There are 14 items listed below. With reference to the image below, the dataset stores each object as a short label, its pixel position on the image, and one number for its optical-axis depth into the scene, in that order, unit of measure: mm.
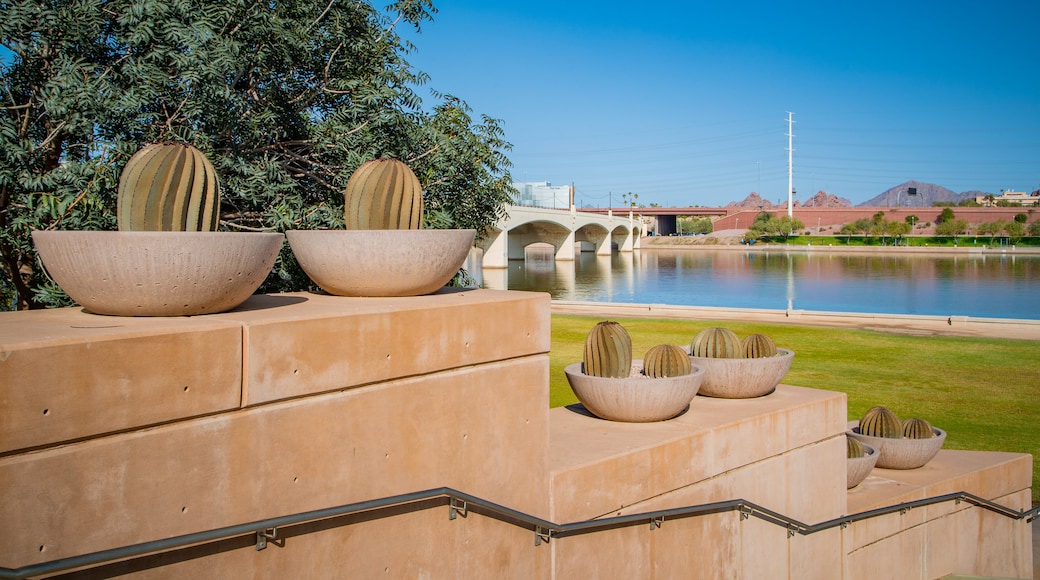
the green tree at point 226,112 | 8164
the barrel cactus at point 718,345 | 8648
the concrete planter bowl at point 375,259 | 5070
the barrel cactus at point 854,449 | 9453
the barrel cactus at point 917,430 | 10219
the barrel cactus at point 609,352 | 7492
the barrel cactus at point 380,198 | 5504
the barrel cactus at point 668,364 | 7691
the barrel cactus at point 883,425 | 10227
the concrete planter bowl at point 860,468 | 9328
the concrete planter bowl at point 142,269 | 3900
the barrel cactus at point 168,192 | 4301
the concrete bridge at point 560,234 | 76500
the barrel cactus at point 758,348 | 8766
